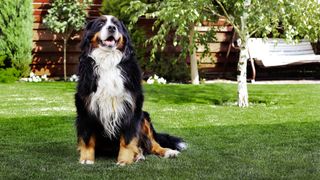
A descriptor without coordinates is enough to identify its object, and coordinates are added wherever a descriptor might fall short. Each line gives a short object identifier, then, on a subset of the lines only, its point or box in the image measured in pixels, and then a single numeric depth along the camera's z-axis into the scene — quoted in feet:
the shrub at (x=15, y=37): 40.11
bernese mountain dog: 14.38
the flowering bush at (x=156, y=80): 39.65
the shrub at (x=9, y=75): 39.55
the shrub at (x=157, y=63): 42.16
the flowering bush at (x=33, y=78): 40.78
